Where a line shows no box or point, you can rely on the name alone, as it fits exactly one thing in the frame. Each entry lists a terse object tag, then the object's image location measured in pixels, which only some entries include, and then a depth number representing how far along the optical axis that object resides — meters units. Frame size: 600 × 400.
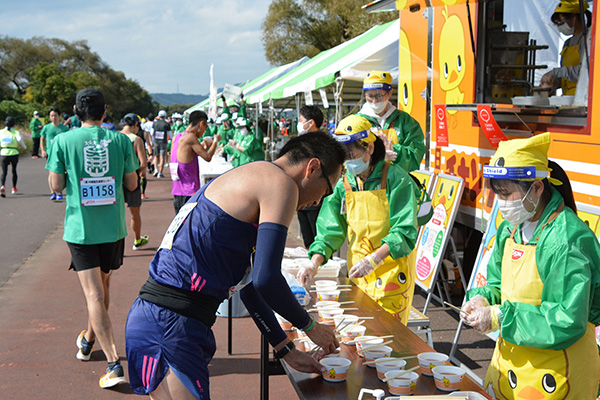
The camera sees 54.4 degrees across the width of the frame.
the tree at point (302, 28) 35.94
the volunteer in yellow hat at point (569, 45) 5.38
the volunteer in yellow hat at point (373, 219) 3.56
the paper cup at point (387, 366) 2.42
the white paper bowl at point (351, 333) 2.83
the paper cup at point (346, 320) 3.03
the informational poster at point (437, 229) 6.00
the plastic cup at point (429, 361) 2.44
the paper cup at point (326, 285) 3.70
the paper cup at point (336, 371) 2.40
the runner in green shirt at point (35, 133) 25.36
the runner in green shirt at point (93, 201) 4.56
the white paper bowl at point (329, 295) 3.52
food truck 4.38
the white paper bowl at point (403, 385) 2.25
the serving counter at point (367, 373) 2.32
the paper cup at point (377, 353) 2.58
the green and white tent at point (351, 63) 8.84
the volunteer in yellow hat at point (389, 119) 5.82
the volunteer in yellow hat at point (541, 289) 2.26
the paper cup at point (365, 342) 2.70
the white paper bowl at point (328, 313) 3.15
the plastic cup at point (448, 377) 2.30
